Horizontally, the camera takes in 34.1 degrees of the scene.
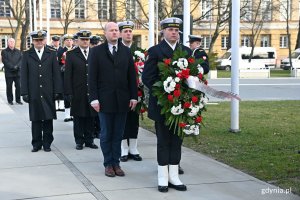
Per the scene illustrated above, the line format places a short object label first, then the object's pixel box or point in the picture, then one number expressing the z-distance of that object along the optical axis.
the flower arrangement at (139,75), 7.97
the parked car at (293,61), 44.00
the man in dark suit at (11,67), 16.45
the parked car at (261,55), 54.75
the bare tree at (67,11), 56.38
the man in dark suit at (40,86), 8.83
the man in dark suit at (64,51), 12.65
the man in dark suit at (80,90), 9.07
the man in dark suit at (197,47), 8.23
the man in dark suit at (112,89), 6.94
